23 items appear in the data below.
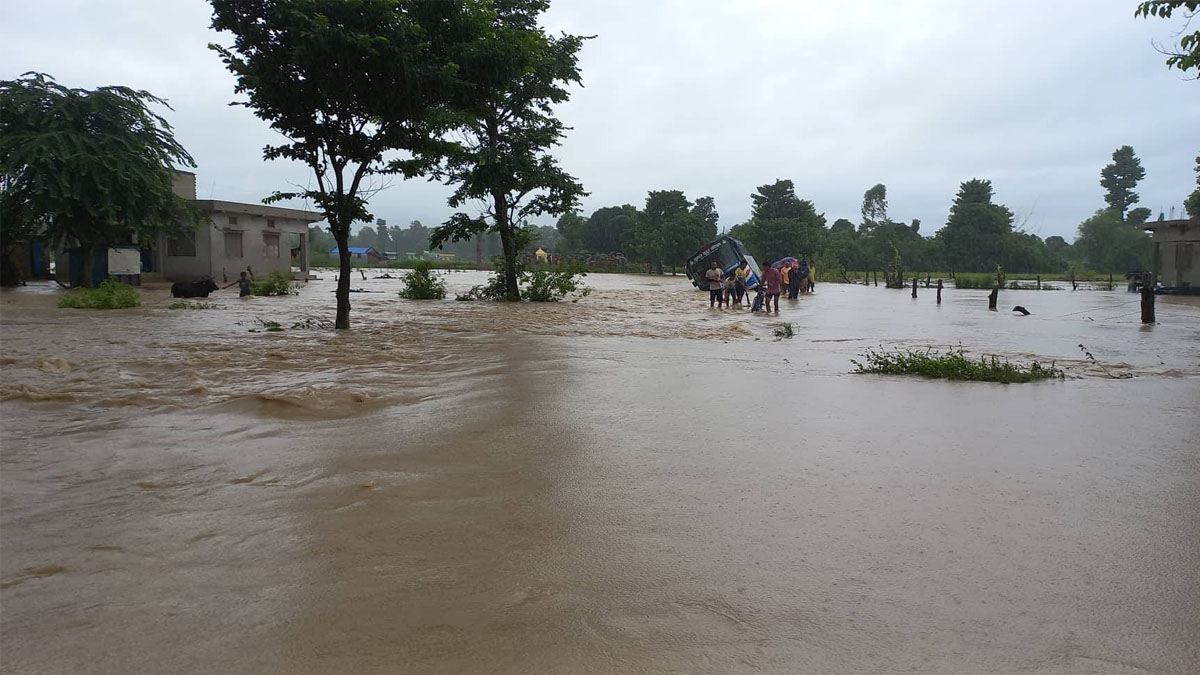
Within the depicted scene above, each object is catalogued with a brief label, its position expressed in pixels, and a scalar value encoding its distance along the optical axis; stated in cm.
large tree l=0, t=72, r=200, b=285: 2192
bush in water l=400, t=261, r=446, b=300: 2600
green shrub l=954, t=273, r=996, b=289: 4541
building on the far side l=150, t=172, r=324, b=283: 3186
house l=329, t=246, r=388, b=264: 8578
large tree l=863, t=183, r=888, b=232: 9712
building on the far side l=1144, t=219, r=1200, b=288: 3023
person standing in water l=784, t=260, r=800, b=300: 3044
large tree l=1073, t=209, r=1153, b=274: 6200
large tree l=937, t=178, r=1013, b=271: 6053
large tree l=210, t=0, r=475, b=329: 1170
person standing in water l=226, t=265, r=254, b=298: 2387
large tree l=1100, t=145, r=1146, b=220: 7862
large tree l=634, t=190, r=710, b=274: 6738
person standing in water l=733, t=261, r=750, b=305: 2556
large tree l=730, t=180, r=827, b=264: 6262
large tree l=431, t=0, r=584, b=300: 2134
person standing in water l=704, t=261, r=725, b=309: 2355
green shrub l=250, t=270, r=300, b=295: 2566
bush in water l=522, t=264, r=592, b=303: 2474
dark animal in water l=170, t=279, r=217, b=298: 2227
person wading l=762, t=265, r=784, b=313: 2180
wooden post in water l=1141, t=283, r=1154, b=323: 1728
